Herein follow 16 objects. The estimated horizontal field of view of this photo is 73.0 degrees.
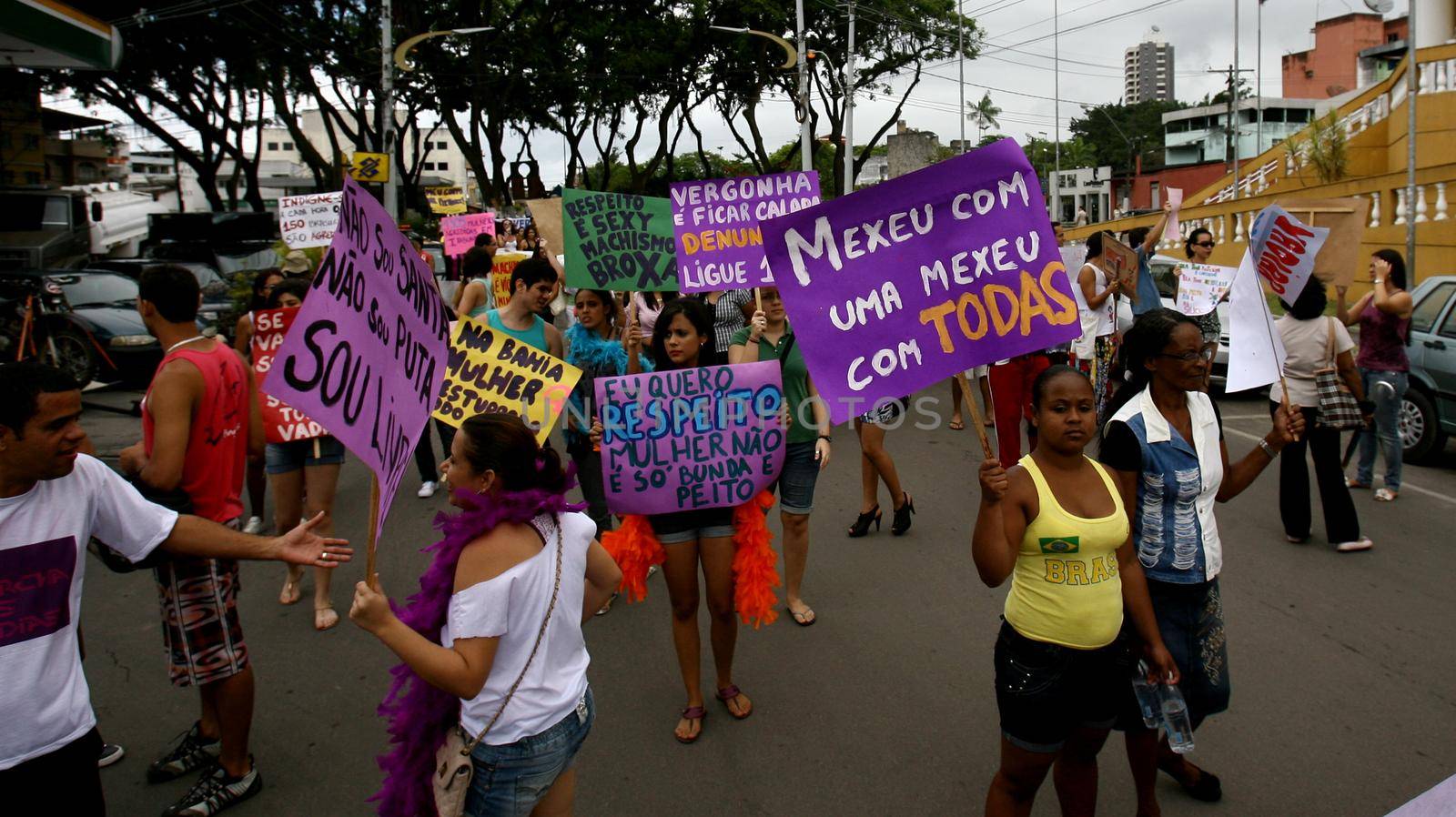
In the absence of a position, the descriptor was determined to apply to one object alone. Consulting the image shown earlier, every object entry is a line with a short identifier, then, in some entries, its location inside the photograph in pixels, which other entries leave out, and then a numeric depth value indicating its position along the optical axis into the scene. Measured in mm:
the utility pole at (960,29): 35844
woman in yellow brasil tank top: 2746
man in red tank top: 3475
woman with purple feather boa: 2330
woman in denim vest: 3045
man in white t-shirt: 2377
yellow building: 15500
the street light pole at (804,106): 25831
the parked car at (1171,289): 11781
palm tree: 53031
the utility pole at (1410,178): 13893
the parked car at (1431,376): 8102
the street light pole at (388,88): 20983
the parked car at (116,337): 12930
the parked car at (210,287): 13141
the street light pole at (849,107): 30250
